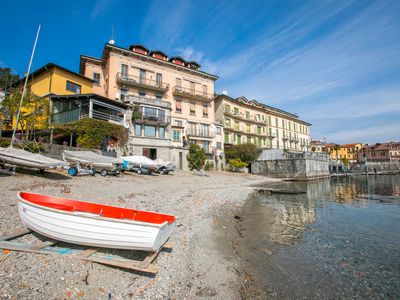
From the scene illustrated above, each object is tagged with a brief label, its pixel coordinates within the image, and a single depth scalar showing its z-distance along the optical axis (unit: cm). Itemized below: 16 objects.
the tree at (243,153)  4034
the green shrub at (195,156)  3216
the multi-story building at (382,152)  9394
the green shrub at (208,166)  3509
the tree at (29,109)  1994
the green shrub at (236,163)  3828
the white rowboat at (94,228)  452
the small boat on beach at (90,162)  1584
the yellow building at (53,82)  2580
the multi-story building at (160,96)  2964
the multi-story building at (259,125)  4494
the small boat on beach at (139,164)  2096
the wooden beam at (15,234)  500
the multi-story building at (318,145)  7625
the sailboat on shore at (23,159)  1196
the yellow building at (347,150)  9597
